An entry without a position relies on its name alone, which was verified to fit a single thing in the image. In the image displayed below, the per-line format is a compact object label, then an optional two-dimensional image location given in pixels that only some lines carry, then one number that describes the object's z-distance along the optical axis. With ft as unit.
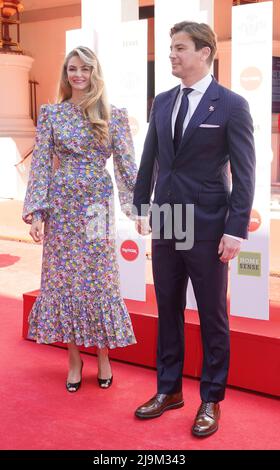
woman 10.15
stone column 39.19
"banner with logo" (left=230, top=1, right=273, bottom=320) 10.96
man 8.45
